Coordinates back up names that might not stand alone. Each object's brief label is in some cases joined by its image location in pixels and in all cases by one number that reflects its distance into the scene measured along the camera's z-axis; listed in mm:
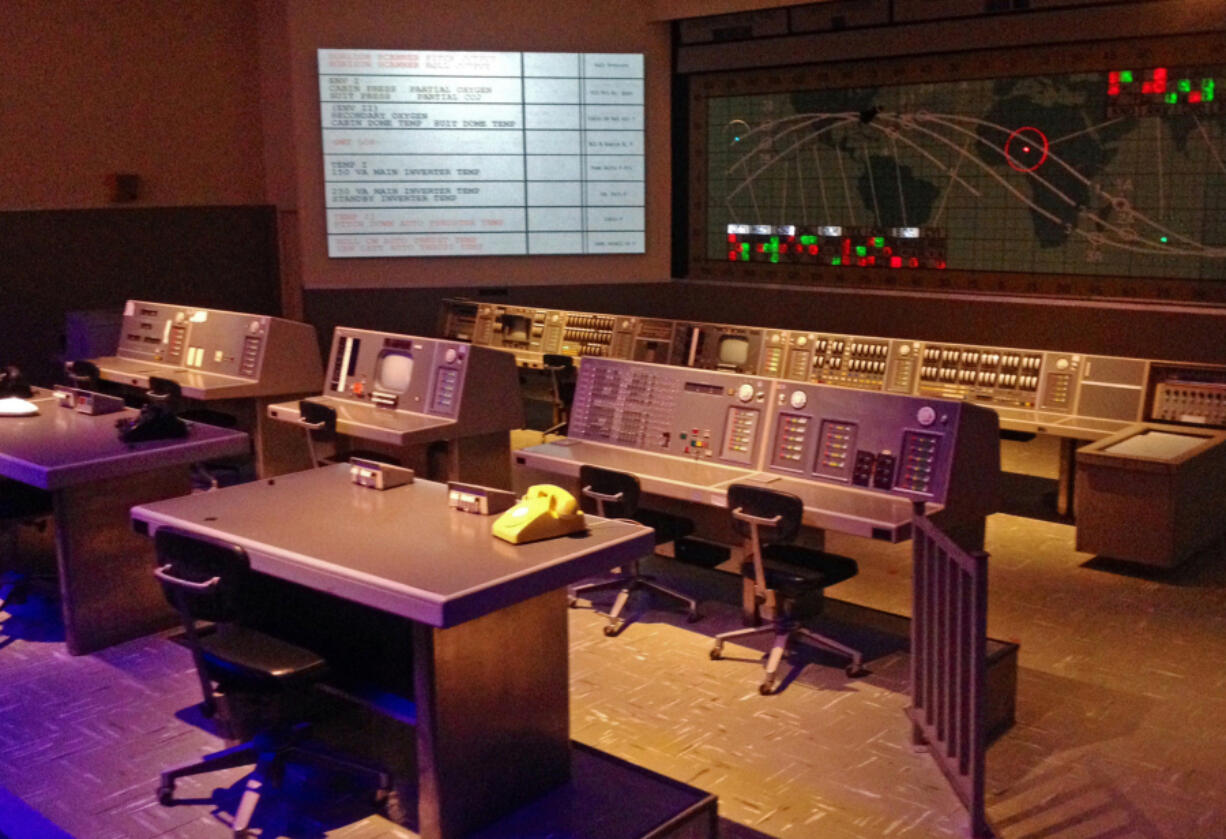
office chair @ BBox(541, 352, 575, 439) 7941
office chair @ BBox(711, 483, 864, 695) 4398
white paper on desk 5582
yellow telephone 3438
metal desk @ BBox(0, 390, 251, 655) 4758
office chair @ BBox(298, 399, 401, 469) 6254
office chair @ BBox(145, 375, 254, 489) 7090
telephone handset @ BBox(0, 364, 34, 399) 6105
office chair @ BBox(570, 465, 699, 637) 4859
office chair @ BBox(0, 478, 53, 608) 5195
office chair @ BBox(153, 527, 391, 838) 3336
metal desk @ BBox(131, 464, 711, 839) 3146
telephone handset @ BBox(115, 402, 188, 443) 5031
